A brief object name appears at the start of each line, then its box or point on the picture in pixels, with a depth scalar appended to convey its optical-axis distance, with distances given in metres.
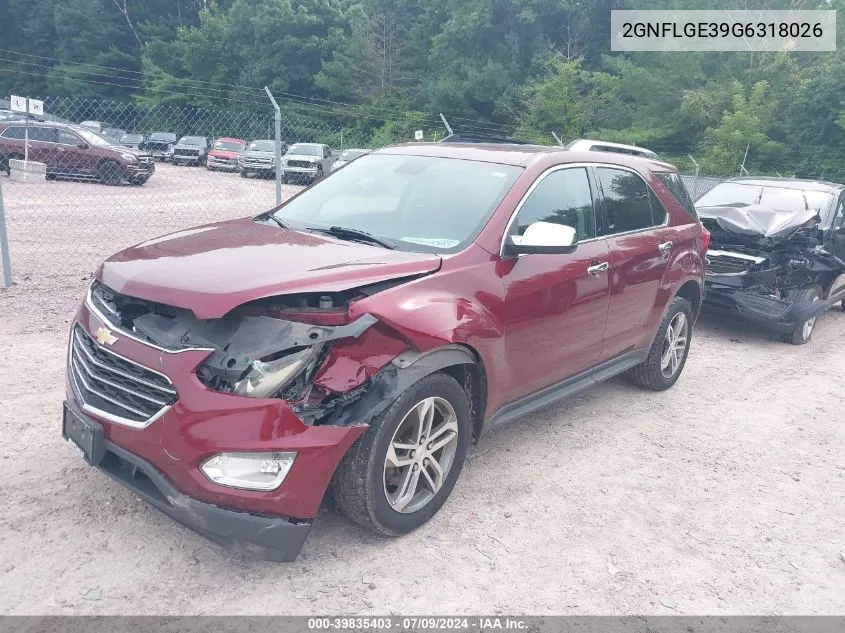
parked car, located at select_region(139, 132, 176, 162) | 28.30
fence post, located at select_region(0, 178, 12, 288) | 6.56
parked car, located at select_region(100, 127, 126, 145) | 31.60
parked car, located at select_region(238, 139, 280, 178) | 23.39
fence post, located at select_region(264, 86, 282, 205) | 7.53
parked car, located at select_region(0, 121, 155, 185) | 17.86
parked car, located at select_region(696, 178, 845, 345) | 7.20
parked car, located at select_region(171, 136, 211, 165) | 27.64
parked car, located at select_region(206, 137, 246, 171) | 25.83
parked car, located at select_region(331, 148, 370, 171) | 22.63
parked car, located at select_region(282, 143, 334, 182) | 23.17
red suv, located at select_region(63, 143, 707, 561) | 2.63
